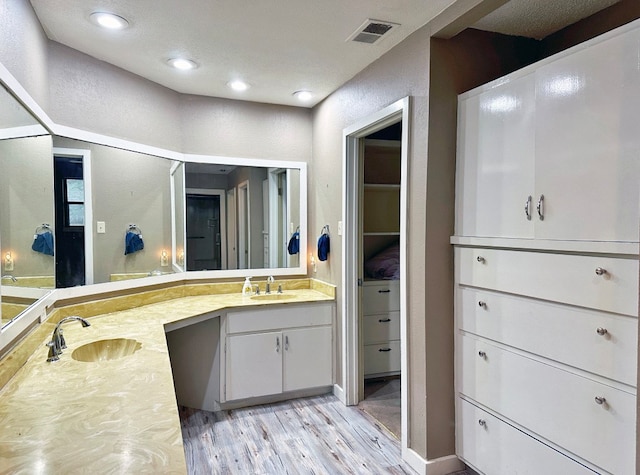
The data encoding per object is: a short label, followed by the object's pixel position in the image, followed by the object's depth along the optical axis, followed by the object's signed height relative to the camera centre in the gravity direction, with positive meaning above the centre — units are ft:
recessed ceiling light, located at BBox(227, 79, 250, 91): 9.56 +3.37
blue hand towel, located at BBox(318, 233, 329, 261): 10.70 -0.51
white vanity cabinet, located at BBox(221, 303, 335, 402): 9.62 -2.96
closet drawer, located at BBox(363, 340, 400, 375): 11.32 -3.62
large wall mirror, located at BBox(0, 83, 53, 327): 5.01 +0.51
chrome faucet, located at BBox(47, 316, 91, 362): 5.78 -1.66
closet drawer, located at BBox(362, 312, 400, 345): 11.27 -2.76
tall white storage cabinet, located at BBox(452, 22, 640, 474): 4.78 -0.51
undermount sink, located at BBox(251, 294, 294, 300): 10.57 -1.81
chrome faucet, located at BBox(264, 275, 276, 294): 11.05 -1.49
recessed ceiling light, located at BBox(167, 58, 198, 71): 8.28 +3.36
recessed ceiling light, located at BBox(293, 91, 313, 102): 10.31 +3.37
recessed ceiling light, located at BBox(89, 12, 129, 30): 6.50 +3.36
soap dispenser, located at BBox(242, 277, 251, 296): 10.86 -1.60
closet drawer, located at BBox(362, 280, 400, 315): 11.23 -1.91
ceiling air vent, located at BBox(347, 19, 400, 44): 6.79 +3.36
